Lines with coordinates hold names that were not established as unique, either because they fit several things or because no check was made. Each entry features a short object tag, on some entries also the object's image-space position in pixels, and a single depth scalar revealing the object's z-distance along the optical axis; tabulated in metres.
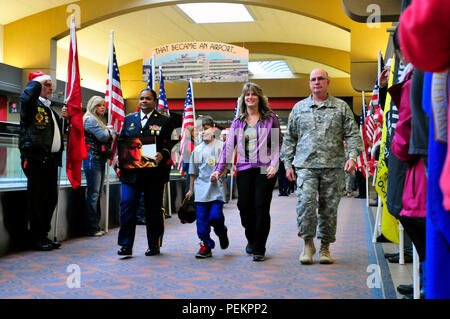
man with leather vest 5.27
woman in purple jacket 4.91
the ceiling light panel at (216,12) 15.80
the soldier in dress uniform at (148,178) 4.91
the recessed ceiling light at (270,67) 21.19
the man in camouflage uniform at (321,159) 4.70
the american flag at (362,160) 11.96
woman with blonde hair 6.46
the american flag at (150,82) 8.63
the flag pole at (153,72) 8.63
